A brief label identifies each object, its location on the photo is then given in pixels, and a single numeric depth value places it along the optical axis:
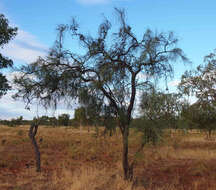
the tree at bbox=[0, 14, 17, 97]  12.38
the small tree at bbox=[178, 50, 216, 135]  10.38
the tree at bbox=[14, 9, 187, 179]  8.66
